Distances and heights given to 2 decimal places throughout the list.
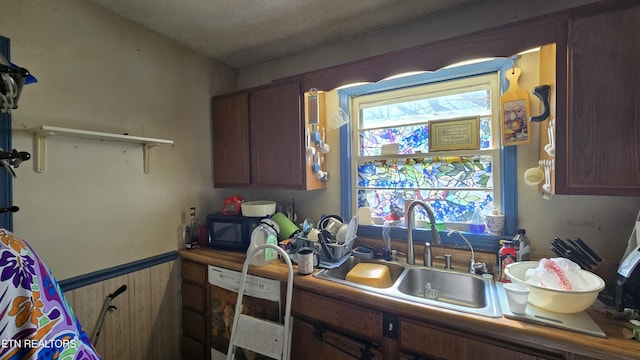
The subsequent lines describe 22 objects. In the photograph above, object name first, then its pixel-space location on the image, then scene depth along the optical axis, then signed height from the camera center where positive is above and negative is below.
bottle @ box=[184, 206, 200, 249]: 2.09 -0.43
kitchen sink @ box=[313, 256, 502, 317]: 1.36 -0.61
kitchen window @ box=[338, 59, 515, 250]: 1.65 +0.16
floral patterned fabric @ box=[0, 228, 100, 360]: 0.80 -0.43
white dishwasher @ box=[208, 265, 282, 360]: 1.57 -0.79
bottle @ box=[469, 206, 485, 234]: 1.66 -0.31
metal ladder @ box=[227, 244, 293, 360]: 1.38 -0.86
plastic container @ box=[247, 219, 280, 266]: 1.65 -0.41
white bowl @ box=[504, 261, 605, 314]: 1.02 -0.49
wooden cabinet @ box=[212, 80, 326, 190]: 1.90 +0.30
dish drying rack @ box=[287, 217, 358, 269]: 1.66 -0.46
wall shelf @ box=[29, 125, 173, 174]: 1.34 +0.26
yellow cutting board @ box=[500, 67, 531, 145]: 1.46 +0.35
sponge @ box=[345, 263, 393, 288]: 1.44 -0.56
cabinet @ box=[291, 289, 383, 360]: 1.27 -0.79
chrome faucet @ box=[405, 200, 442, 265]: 1.61 -0.38
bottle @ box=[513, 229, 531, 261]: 1.42 -0.39
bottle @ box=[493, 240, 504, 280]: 1.45 -0.53
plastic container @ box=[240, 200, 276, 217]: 1.98 -0.24
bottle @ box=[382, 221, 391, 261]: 1.74 -0.45
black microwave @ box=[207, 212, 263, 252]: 1.97 -0.40
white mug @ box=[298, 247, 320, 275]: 1.53 -0.50
